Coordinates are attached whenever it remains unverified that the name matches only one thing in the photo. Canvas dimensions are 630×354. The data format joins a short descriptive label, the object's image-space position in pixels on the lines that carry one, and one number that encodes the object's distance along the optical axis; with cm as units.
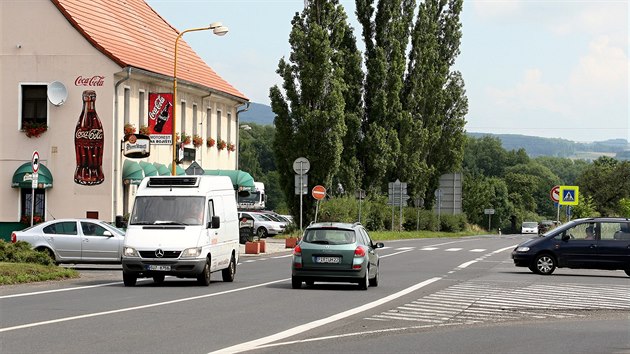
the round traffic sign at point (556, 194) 5200
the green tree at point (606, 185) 14812
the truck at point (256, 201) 9088
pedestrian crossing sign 5119
